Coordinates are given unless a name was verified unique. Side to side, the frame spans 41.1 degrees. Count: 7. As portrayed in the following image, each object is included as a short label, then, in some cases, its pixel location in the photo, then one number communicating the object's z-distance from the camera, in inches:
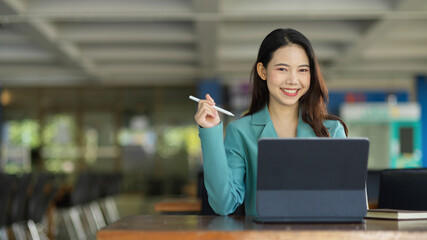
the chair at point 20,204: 217.9
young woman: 72.7
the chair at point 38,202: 227.1
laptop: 52.7
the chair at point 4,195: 193.2
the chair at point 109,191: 402.2
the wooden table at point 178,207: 155.7
